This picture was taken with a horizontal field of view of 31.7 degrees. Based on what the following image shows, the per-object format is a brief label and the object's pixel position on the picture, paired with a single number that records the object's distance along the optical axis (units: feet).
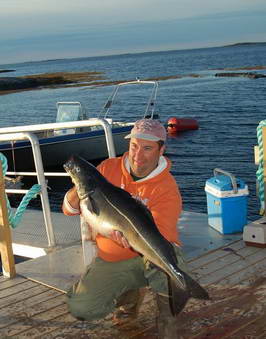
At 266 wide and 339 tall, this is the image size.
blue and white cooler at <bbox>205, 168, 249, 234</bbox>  20.18
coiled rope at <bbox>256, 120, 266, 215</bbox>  20.43
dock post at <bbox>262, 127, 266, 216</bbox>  19.81
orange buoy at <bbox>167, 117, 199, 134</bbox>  87.18
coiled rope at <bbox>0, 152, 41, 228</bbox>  16.93
